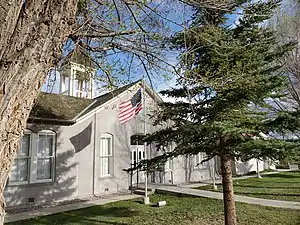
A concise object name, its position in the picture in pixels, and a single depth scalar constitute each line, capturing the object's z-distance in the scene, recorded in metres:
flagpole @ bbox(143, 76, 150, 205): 11.28
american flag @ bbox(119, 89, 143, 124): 11.78
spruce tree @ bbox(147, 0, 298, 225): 5.84
